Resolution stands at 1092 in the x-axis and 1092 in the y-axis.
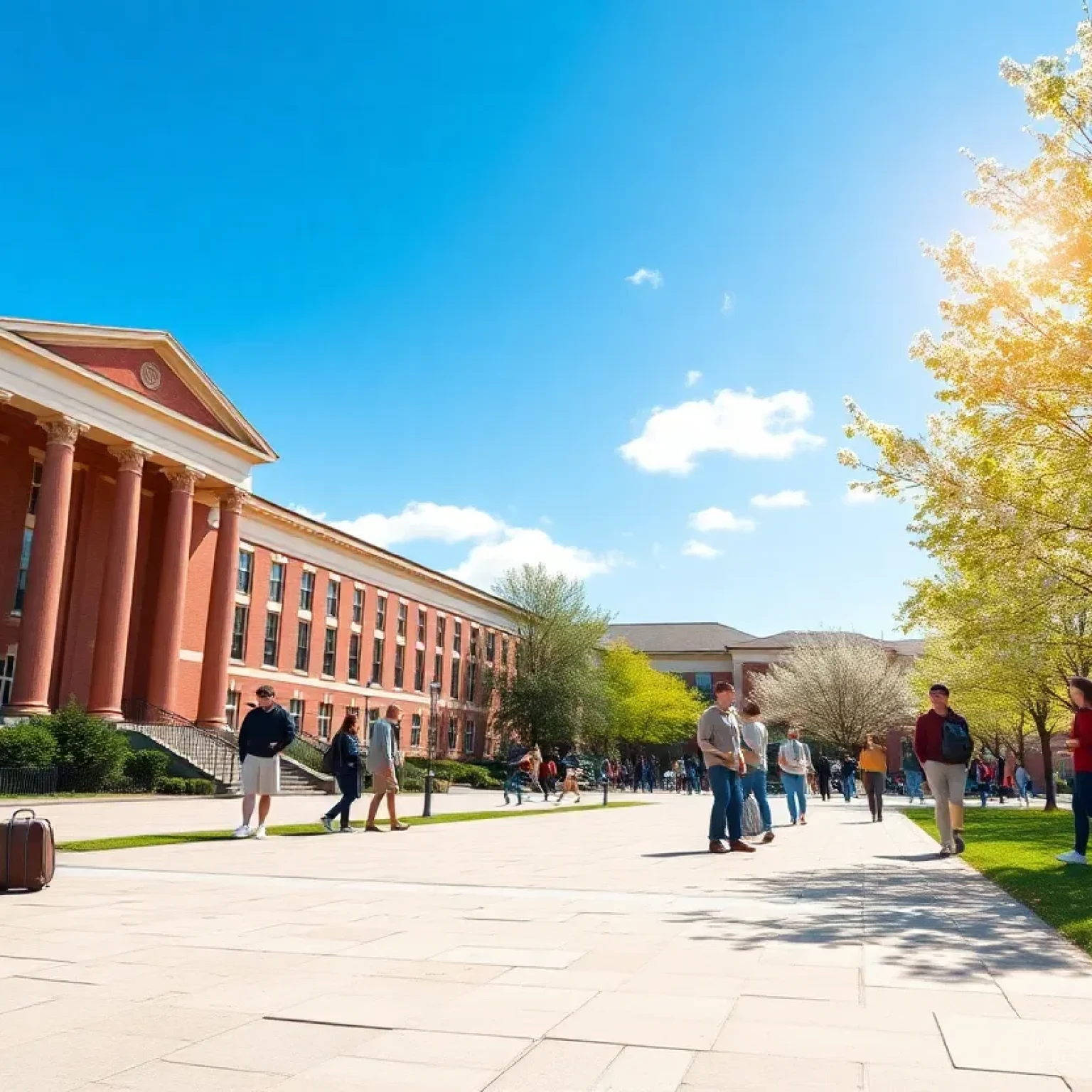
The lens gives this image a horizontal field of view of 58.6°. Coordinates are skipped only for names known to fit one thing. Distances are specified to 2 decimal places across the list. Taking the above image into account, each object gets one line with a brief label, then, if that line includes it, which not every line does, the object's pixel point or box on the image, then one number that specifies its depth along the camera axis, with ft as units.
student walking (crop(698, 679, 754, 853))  38.52
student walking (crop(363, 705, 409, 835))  48.01
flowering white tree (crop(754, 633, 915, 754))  203.92
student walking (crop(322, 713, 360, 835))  48.52
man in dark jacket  42.91
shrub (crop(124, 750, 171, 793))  93.91
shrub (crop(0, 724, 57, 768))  80.38
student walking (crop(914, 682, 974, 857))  38.47
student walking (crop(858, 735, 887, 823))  65.00
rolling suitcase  25.08
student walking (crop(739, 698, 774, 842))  45.42
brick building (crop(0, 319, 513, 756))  99.81
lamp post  67.21
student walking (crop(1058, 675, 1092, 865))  33.42
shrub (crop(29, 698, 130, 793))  86.17
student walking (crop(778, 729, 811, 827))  59.16
